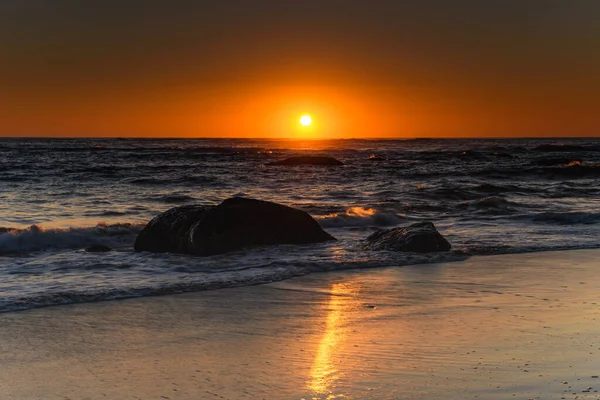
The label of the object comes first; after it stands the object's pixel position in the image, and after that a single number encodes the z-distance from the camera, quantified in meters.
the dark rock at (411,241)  11.98
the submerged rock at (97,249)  12.34
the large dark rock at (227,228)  12.23
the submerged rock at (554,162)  52.41
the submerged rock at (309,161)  53.38
